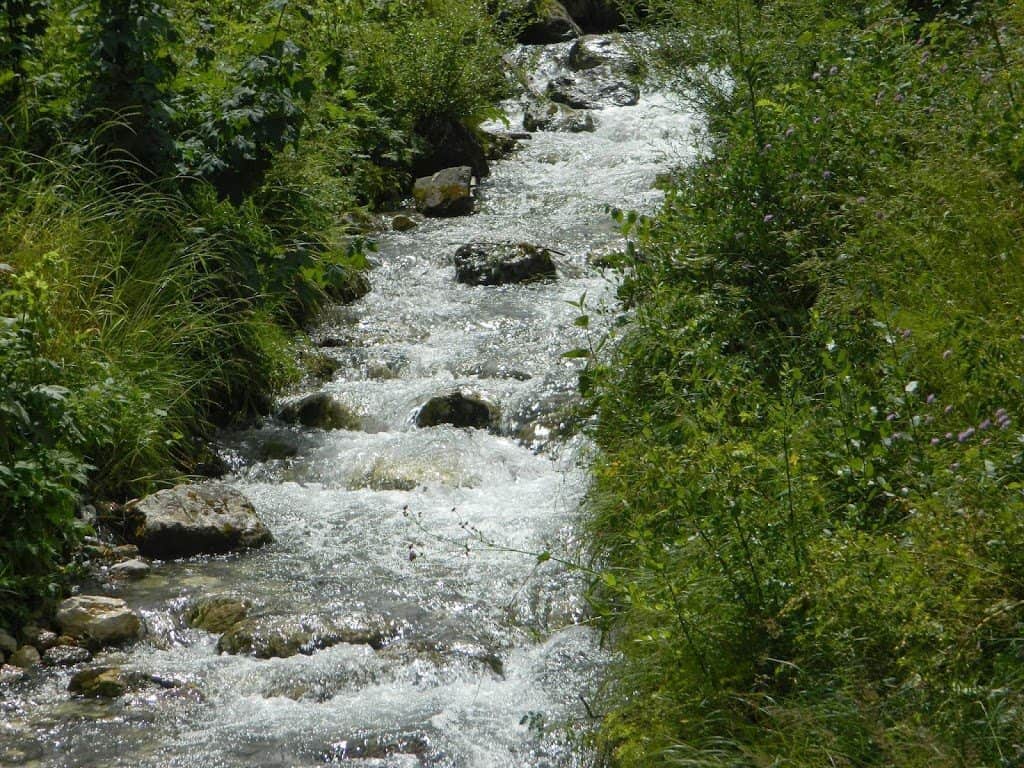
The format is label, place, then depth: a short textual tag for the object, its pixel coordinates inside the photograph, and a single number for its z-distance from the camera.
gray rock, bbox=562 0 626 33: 40.87
